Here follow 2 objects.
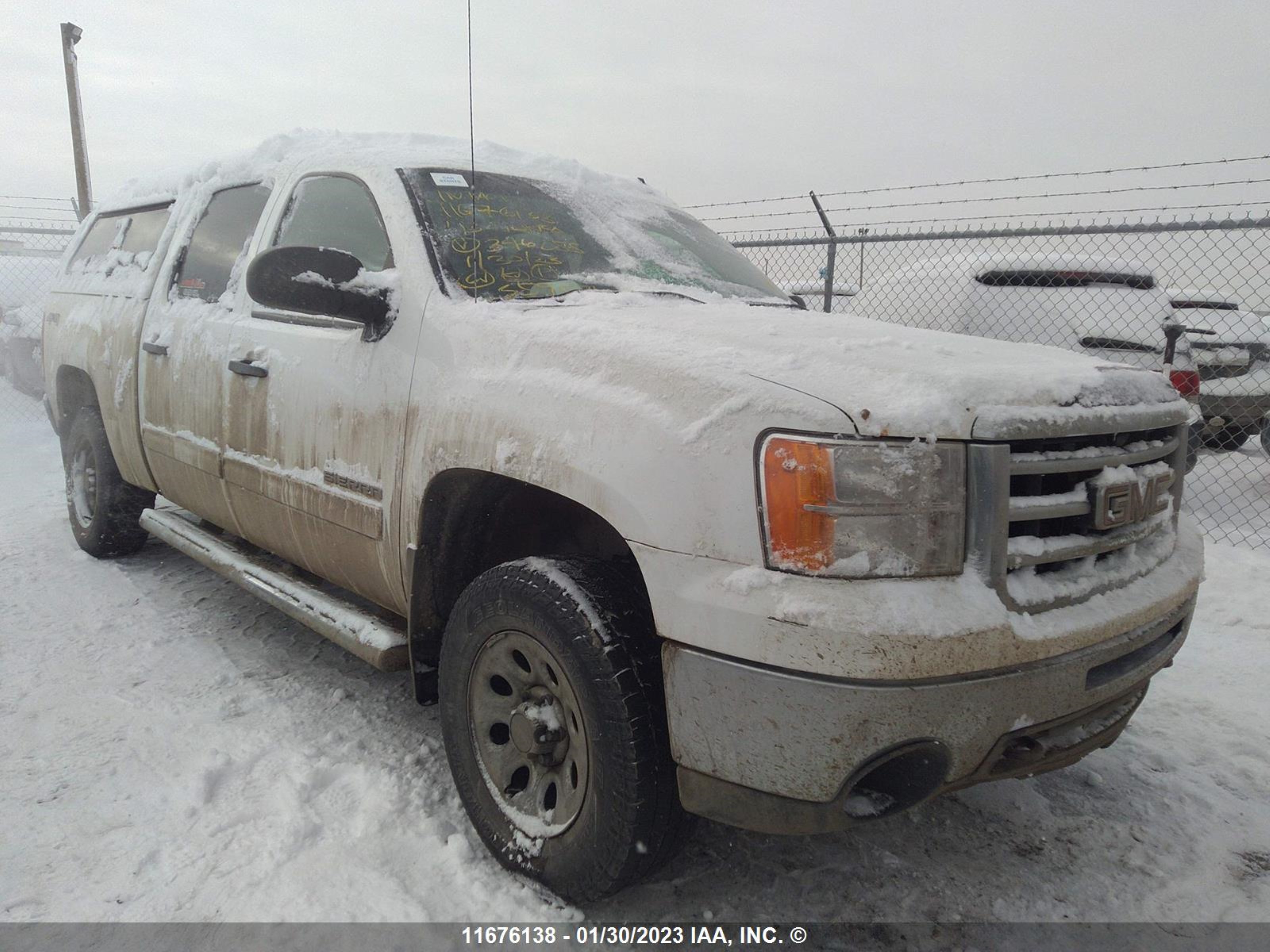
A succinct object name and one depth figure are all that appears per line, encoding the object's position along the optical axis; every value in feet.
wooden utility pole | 34.53
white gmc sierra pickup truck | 5.17
